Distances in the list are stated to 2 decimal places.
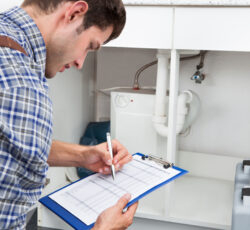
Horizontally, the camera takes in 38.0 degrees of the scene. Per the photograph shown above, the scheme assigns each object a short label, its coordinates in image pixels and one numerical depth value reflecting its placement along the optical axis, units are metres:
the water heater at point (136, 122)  1.43
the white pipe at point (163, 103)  1.30
